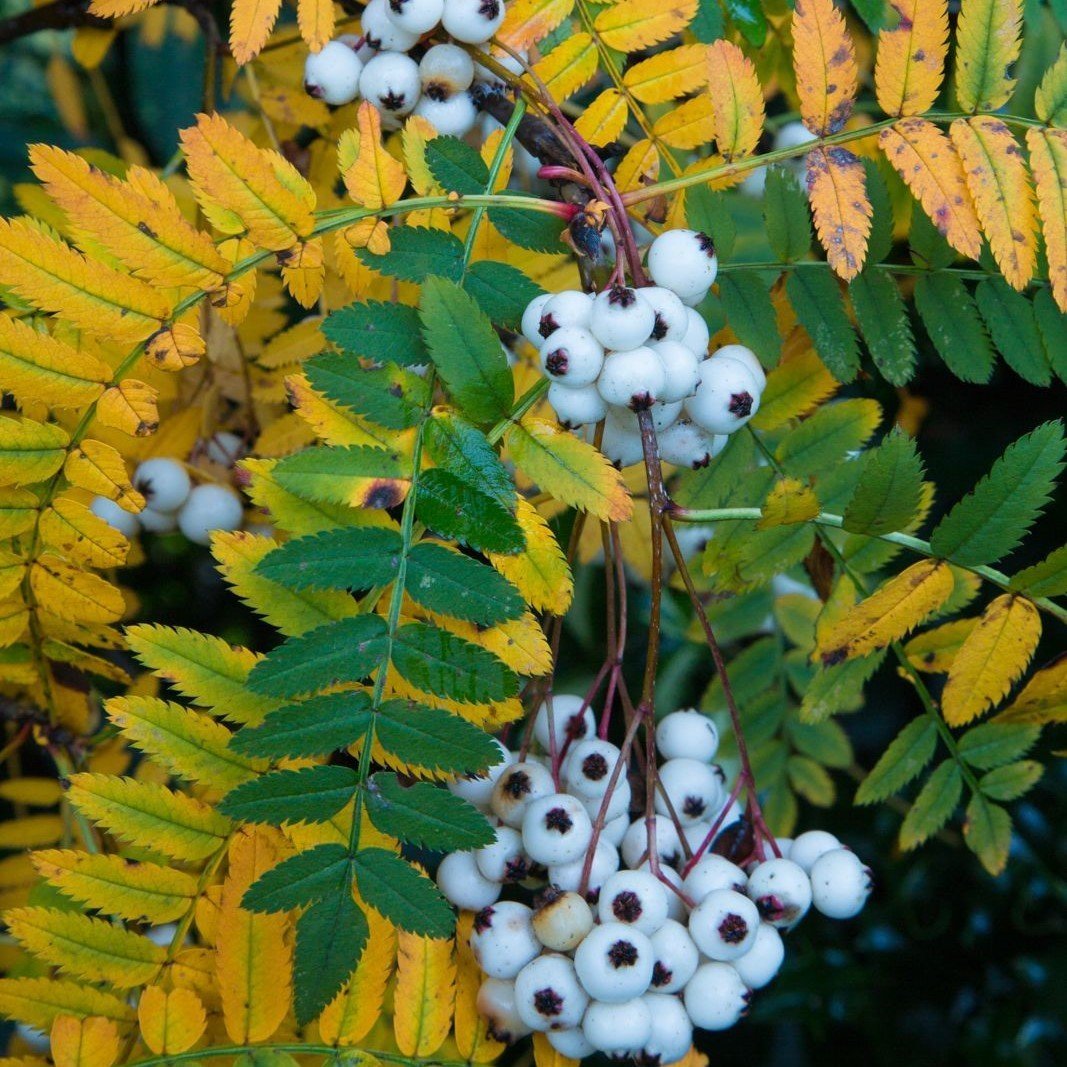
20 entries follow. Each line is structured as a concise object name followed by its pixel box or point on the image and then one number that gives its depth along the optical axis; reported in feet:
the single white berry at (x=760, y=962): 1.50
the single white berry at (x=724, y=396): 1.47
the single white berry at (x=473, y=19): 1.53
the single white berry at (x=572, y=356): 1.43
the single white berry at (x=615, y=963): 1.45
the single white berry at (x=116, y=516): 1.65
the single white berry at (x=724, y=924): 1.47
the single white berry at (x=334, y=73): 1.58
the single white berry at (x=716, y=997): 1.48
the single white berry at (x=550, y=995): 1.46
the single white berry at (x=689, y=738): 1.58
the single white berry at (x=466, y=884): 1.51
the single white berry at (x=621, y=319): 1.43
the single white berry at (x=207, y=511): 1.69
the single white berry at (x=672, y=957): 1.48
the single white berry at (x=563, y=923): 1.47
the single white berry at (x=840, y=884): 1.52
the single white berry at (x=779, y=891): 1.50
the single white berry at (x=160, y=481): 1.67
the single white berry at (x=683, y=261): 1.47
